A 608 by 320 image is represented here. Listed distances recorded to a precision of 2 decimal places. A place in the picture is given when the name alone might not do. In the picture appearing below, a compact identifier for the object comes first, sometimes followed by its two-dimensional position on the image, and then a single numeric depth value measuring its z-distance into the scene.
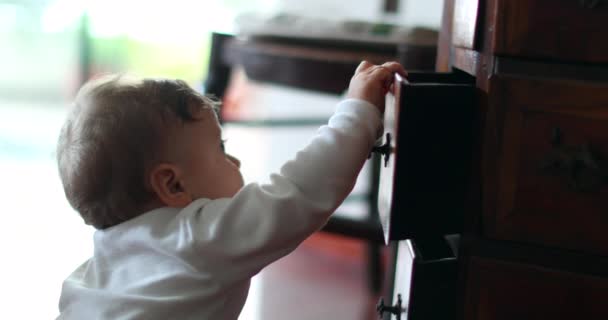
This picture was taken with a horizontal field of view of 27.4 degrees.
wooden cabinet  0.96
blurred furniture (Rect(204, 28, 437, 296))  1.53
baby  1.05
